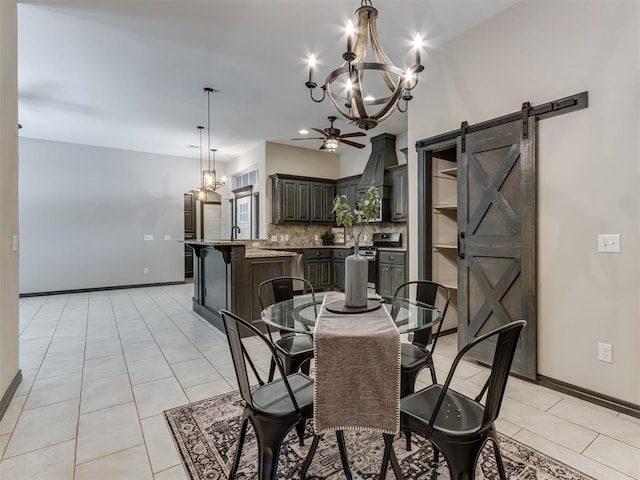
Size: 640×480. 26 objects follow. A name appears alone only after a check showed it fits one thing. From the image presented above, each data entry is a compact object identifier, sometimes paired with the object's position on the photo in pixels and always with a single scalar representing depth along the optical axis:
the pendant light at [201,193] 6.01
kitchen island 4.04
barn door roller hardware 2.42
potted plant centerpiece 1.89
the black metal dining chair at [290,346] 2.11
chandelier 1.86
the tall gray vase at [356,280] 1.92
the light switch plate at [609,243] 2.26
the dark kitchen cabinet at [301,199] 6.67
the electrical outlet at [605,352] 2.31
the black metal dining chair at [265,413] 1.41
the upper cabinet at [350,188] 6.81
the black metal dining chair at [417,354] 1.95
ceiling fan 4.71
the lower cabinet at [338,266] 6.56
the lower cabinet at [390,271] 5.26
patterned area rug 1.67
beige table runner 1.50
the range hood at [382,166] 6.00
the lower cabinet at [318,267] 6.62
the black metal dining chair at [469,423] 1.27
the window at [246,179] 7.37
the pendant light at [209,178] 5.10
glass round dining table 1.76
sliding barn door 2.70
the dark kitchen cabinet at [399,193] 5.73
